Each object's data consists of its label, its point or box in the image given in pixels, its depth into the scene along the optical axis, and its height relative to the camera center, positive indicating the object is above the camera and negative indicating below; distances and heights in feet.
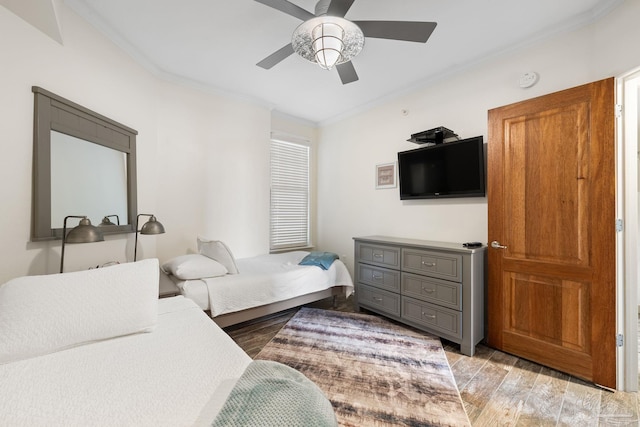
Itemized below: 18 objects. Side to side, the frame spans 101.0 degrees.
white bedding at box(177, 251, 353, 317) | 7.70 -2.35
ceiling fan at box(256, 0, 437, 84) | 5.47 +4.06
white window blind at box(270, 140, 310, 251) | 13.85 +0.98
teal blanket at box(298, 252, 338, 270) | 10.39 -1.88
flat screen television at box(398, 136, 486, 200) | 8.64 +1.53
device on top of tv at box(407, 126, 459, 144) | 9.28 +2.80
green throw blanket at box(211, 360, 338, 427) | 2.43 -1.90
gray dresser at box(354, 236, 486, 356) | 7.66 -2.38
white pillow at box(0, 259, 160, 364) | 3.62 -1.46
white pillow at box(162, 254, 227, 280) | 7.74 -1.66
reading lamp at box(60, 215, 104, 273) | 4.93 -0.40
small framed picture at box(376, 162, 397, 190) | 11.56 +1.69
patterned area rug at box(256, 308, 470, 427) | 5.35 -4.04
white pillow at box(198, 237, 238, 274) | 8.72 -1.37
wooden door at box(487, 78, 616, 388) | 6.04 -0.46
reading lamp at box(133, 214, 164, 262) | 7.55 -0.43
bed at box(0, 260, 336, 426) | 2.68 -2.01
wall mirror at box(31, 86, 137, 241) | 5.56 +1.16
